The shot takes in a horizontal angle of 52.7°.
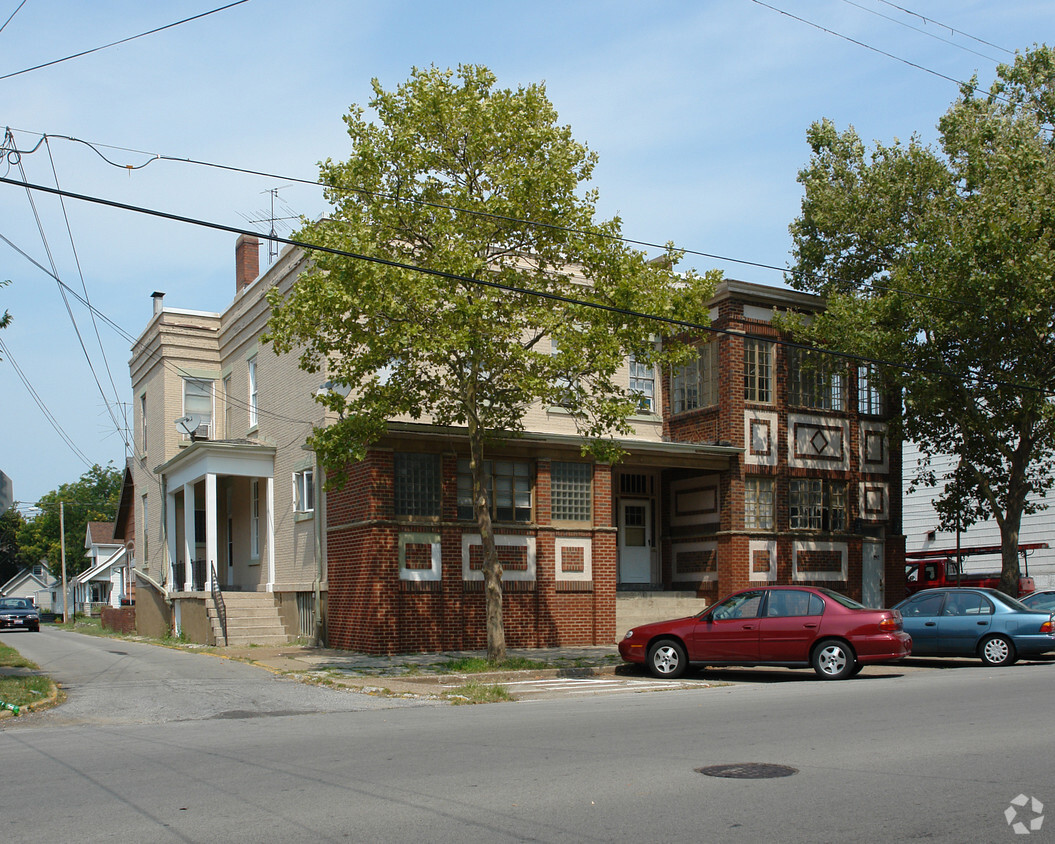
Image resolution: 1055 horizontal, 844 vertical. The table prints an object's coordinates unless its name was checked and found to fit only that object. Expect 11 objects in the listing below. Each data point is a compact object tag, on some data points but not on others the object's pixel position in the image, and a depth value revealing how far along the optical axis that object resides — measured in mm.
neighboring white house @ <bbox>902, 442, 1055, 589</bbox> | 35781
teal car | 18359
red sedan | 16250
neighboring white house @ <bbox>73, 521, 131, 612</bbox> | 65062
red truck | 29359
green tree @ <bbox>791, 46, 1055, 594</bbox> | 22031
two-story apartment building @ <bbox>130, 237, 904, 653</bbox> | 21172
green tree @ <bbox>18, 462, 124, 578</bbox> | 95438
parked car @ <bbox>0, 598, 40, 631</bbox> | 41750
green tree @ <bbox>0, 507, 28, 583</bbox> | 97375
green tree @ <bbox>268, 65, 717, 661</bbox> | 16641
